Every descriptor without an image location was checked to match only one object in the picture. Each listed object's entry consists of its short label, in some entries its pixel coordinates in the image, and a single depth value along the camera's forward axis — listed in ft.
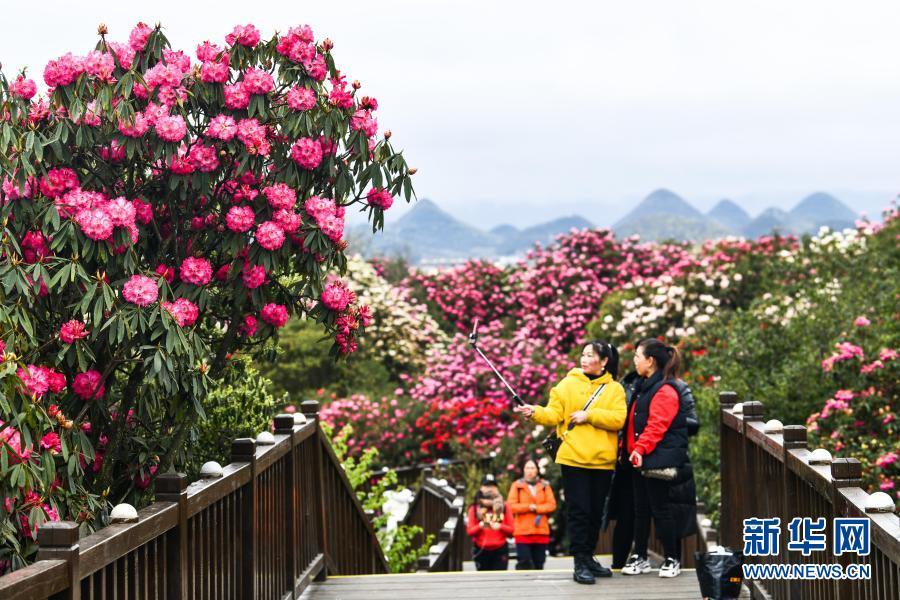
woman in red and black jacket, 42.15
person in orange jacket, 64.22
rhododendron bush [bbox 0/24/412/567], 30.01
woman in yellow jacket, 42.84
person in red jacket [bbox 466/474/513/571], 64.98
